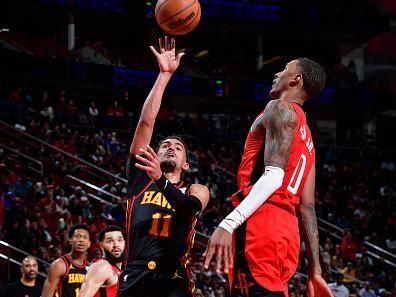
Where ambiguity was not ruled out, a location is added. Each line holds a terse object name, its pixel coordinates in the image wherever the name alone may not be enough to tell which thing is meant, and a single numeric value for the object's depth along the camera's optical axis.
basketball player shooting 5.60
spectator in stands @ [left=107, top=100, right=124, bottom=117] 22.34
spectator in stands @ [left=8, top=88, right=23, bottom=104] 20.45
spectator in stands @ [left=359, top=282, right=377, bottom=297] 15.08
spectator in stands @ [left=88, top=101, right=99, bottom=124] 21.47
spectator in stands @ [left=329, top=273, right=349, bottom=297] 14.37
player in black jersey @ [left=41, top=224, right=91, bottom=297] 7.88
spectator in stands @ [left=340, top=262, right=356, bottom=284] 16.09
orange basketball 6.55
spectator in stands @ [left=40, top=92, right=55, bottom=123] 19.83
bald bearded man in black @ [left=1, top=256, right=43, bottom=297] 9.31
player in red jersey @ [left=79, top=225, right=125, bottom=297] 6.82
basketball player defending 4.29
